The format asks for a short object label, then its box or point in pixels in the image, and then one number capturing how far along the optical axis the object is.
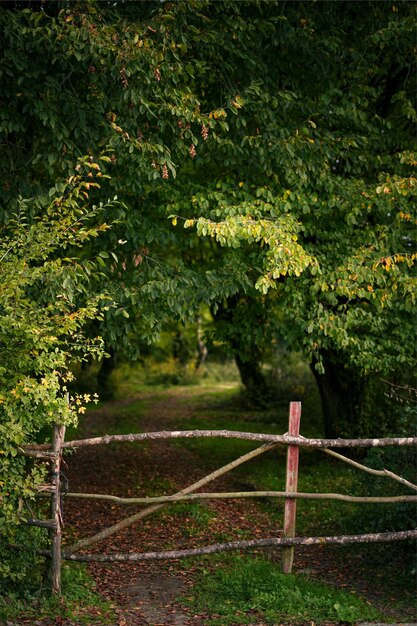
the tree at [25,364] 7.08
